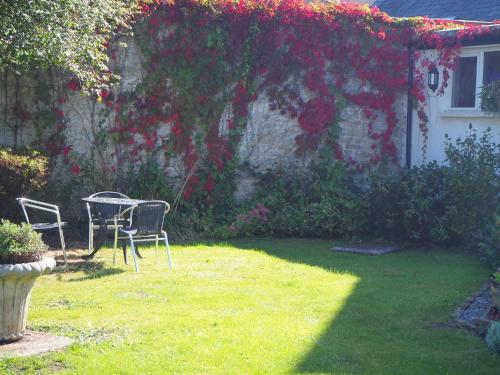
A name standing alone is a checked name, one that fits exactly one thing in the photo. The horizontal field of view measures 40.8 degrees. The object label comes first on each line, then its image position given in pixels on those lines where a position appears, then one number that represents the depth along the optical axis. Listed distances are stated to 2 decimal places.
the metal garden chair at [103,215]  8.48
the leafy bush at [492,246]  8.09
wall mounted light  11.75
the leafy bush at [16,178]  8.61
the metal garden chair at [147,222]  7.70
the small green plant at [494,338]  4.94
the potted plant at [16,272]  4.96
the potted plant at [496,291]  5.53
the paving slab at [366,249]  9.28
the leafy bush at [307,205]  10.27
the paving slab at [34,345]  4.78
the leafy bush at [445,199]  9.45
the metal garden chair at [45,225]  7.66
